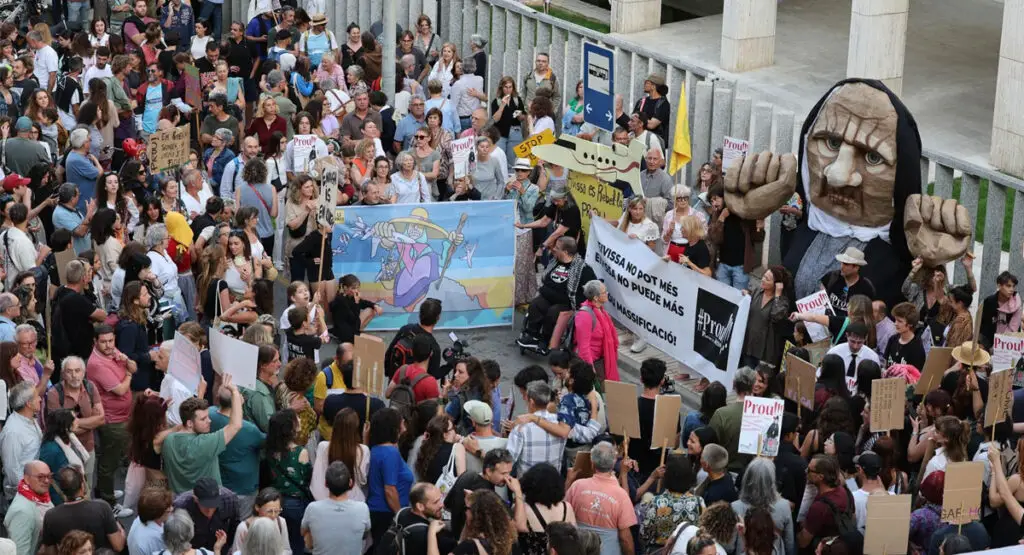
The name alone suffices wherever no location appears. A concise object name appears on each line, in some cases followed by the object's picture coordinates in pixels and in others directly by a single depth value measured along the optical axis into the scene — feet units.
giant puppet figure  47.19
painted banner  53.21
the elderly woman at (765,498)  34.24
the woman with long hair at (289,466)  35.86
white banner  47.55
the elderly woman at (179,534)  31.14
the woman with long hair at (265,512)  32.76
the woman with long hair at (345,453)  35.29
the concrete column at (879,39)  71.61
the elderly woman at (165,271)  46.52
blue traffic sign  56.34
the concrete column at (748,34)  80.64
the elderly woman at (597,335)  46.57
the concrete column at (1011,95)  63.93
